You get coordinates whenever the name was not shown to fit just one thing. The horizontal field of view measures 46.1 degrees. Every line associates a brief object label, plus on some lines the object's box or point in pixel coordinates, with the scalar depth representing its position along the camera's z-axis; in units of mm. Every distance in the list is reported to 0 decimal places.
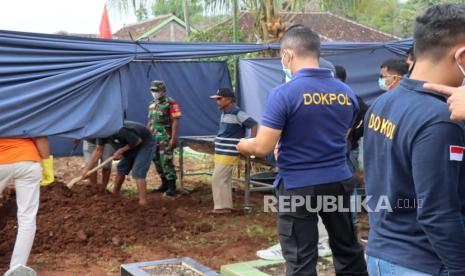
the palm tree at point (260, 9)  9047
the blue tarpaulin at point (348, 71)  7641
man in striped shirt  6797
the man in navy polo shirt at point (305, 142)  2945
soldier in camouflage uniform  7859
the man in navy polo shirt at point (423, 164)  1548
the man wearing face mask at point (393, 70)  4644
